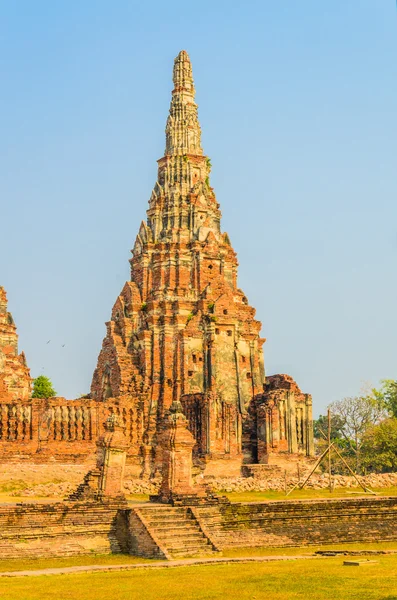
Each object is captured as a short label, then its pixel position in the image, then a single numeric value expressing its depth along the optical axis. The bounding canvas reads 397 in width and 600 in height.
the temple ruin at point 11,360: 52.28
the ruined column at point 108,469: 26.38
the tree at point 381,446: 58.47
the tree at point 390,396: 65.56
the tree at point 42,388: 56.03
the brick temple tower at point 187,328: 46.09
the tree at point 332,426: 71.01
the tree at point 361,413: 64.62
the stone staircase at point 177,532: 23.58
